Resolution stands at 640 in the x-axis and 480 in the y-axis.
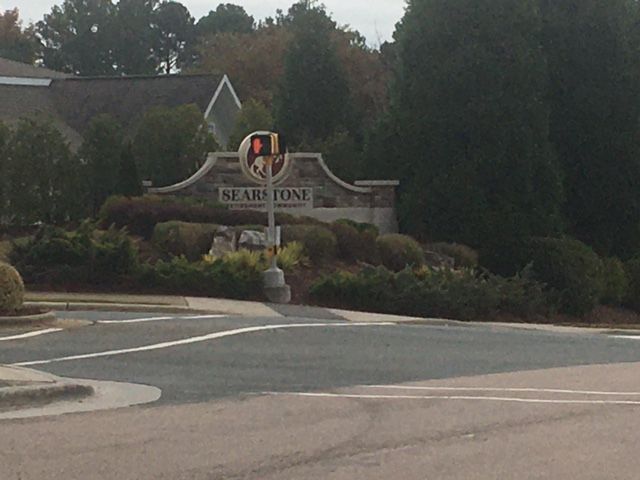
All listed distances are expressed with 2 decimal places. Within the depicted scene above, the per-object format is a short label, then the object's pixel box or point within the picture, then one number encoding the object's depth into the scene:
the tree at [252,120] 42.72
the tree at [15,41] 94.12
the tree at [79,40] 99.44
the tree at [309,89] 43.91
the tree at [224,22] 114.38
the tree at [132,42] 100.75
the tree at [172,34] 113.81
